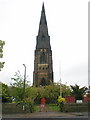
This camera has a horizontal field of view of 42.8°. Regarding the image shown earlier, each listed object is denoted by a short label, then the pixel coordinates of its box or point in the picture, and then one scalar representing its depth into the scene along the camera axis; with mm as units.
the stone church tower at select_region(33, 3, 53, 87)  47841
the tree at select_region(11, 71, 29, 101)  22684
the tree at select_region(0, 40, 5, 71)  9697
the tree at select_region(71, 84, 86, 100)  21136
